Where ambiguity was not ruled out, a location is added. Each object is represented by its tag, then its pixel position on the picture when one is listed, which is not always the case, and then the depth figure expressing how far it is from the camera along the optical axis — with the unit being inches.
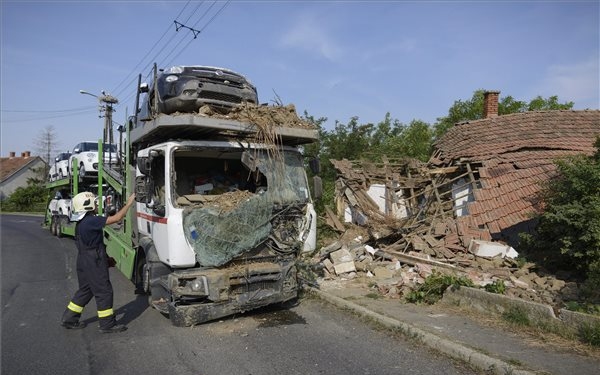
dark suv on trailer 260.7
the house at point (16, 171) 2096.5
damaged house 409.1
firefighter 228.2
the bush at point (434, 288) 283.0
